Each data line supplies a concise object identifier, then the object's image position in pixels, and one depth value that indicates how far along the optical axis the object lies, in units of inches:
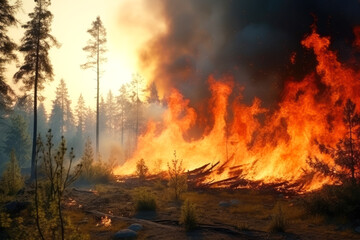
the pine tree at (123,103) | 2812.7
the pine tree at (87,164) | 954.7
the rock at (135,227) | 397.8
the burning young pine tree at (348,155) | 488.3
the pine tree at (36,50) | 1034.7
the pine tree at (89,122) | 4111.7
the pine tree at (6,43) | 773.3
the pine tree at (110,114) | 3758.9
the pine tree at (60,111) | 3304.6
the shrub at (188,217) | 390.9
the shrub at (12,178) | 615.2
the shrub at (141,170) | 1029.7
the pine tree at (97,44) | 1541.6
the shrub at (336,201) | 414.6
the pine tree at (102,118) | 3690.9
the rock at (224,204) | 563.5
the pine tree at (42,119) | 3556.1
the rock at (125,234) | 363.9
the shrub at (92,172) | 957.0
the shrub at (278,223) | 378.0
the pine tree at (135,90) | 2058.3
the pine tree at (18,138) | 2074.3
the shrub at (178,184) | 649.6
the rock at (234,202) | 567.9
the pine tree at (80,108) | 3897.1
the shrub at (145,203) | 531.2
